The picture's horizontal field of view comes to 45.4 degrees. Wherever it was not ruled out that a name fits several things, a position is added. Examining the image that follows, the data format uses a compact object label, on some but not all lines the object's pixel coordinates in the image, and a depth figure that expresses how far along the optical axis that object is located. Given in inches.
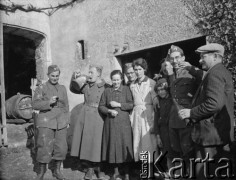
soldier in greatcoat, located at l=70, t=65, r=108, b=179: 176.1
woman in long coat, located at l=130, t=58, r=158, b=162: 161.8
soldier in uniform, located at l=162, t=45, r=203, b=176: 138.8
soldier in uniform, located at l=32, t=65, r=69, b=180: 171.8
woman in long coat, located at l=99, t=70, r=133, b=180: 166.2
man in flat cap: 104.0
